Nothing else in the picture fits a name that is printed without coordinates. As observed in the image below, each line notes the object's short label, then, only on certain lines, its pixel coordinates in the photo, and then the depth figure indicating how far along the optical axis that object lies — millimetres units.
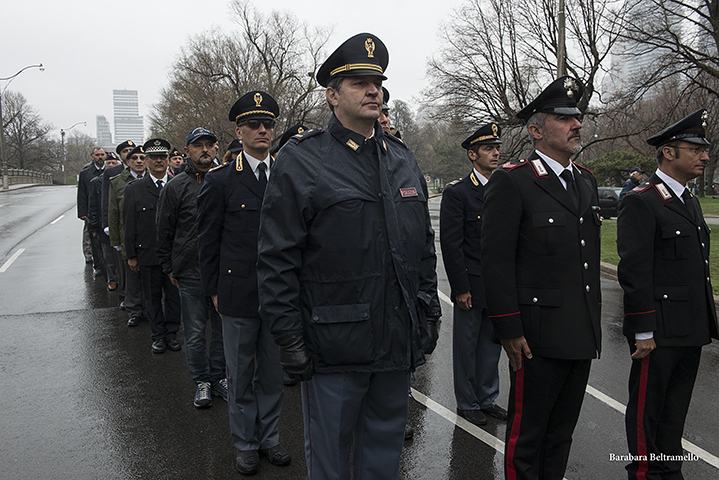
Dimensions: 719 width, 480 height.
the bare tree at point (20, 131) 66062
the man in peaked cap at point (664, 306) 2920
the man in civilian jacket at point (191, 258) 4539
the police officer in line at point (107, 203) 7512
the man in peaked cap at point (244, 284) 3434
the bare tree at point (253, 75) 34594
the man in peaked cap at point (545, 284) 2646
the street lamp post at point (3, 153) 32769
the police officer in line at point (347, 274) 2217
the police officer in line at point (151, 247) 5832
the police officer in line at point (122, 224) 6781
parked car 24359
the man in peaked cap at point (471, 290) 4012
